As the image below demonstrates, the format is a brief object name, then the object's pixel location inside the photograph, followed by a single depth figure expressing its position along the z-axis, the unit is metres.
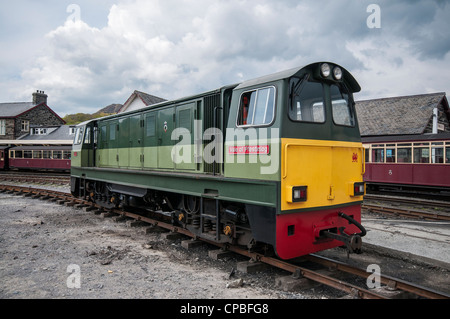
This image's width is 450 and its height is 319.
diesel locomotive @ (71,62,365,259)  4.55
